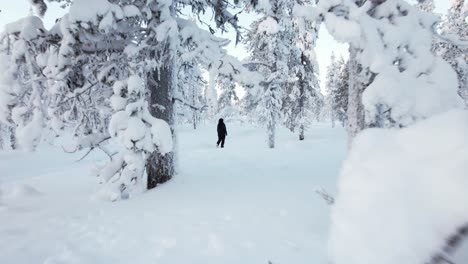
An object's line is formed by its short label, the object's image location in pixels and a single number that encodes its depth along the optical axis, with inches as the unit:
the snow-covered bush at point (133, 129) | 227.8
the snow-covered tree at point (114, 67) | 231.0
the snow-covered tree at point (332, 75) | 2222.9
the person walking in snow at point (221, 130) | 711.6
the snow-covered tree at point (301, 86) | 802.8
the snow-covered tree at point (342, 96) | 1379.7
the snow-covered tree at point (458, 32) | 751.1
